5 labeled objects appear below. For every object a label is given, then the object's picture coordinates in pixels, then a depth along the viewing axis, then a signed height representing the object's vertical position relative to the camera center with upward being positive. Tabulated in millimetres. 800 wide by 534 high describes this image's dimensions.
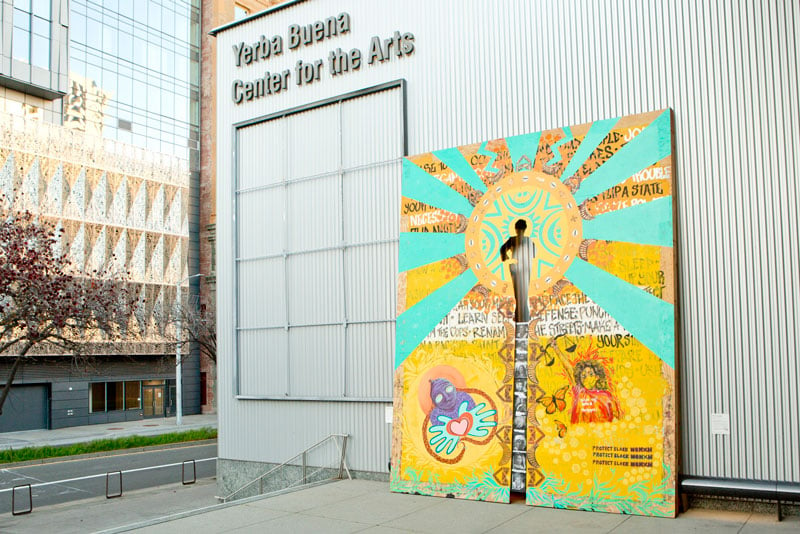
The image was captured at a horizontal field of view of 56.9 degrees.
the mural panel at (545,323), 12711 -309
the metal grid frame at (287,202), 17484 +2794
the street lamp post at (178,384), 43212 -4294
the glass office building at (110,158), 43812 +10062
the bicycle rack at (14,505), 19156 -5080
